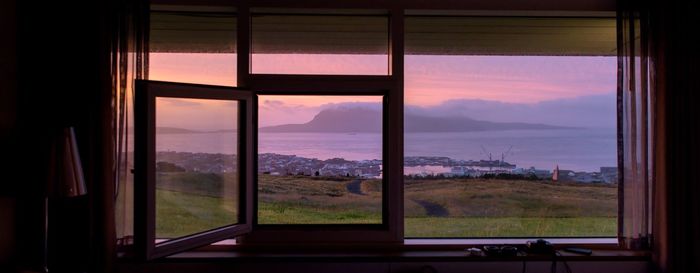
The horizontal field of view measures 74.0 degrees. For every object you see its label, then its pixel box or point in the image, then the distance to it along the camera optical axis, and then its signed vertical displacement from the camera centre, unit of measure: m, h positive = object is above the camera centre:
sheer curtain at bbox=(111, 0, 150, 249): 2.72 +0.37
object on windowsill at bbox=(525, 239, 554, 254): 2.89 -0.62
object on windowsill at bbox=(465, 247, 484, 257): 2.86 -0.65
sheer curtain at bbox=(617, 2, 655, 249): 2.86 +0.13
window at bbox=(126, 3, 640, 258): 2.97 +0.16
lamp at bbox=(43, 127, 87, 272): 2.30 -0.11
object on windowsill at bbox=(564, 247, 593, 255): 2.88 -0.64
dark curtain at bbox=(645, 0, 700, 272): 2.74 +0.04
